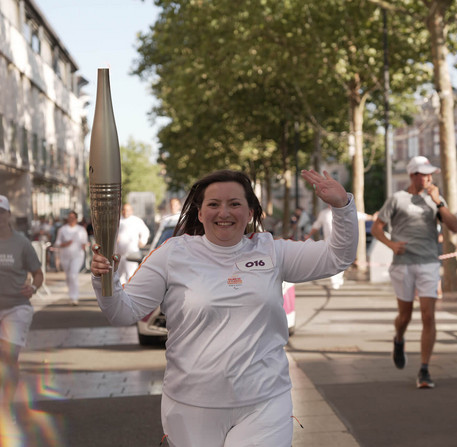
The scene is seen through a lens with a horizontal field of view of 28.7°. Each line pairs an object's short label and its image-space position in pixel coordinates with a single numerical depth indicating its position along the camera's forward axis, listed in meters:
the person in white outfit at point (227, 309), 3.24
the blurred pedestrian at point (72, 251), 16.50
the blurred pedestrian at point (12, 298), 6.24
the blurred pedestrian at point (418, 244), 7.54
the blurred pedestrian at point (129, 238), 14.48
